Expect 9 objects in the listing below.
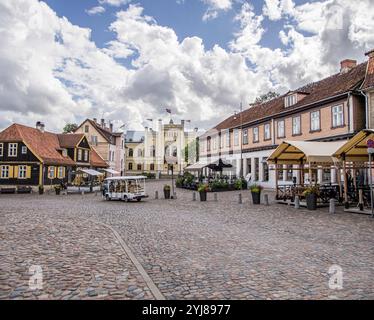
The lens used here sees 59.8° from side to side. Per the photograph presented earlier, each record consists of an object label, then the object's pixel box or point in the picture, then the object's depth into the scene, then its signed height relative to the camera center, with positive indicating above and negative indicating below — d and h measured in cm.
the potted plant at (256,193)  1964 -89
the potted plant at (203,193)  2285 -105
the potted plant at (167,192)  2550 -110
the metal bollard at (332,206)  1534 -130
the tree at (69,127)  7884 +1241
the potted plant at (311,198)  1690 -102
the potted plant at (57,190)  3364 -130
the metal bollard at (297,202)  1775 -128
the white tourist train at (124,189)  2369 -84
